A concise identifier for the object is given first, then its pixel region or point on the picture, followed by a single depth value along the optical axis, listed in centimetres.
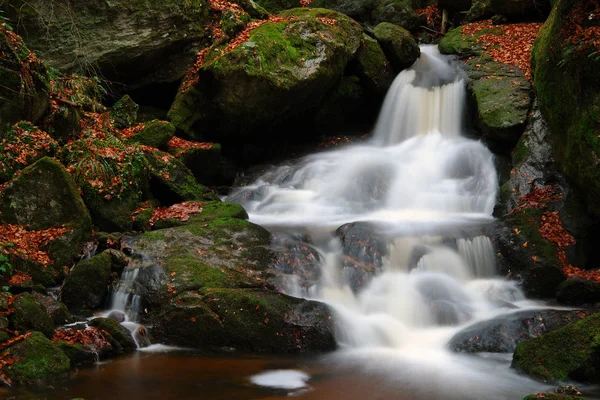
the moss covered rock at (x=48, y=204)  740
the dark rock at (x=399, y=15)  1830
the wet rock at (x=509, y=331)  627
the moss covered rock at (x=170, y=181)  1005
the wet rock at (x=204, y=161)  1145
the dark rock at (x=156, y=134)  1095
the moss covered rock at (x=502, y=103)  1069
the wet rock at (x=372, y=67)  1414
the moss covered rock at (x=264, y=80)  1194
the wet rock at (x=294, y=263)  750
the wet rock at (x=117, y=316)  669
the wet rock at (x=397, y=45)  1489
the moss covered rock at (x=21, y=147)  804
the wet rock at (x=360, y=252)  779
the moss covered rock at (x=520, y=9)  1551
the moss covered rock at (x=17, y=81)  824
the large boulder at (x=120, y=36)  1128
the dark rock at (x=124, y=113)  1153
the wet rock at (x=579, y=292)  709
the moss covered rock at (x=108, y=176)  855
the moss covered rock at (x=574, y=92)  762
